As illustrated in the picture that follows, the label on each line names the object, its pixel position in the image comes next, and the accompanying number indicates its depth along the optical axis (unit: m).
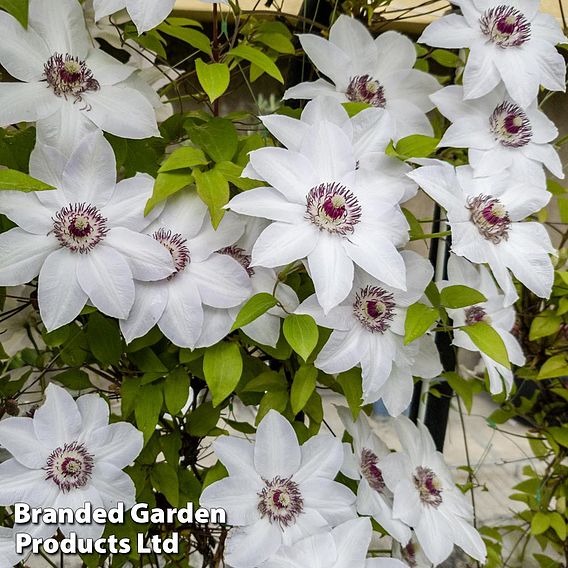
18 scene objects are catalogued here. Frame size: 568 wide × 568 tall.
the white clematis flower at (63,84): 0.55
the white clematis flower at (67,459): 0.62
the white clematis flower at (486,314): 0.72
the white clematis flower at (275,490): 0.64
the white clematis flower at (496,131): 0.65
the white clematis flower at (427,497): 0.72
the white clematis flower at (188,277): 0.58
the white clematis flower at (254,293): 0.61
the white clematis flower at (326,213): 0.54
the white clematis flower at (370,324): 0.61
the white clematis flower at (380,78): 0.68
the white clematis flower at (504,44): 0.63
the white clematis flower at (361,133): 0.58
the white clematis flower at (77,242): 0.55
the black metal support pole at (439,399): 1.04
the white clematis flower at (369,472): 0.71
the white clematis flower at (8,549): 0.62
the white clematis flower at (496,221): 0.59
